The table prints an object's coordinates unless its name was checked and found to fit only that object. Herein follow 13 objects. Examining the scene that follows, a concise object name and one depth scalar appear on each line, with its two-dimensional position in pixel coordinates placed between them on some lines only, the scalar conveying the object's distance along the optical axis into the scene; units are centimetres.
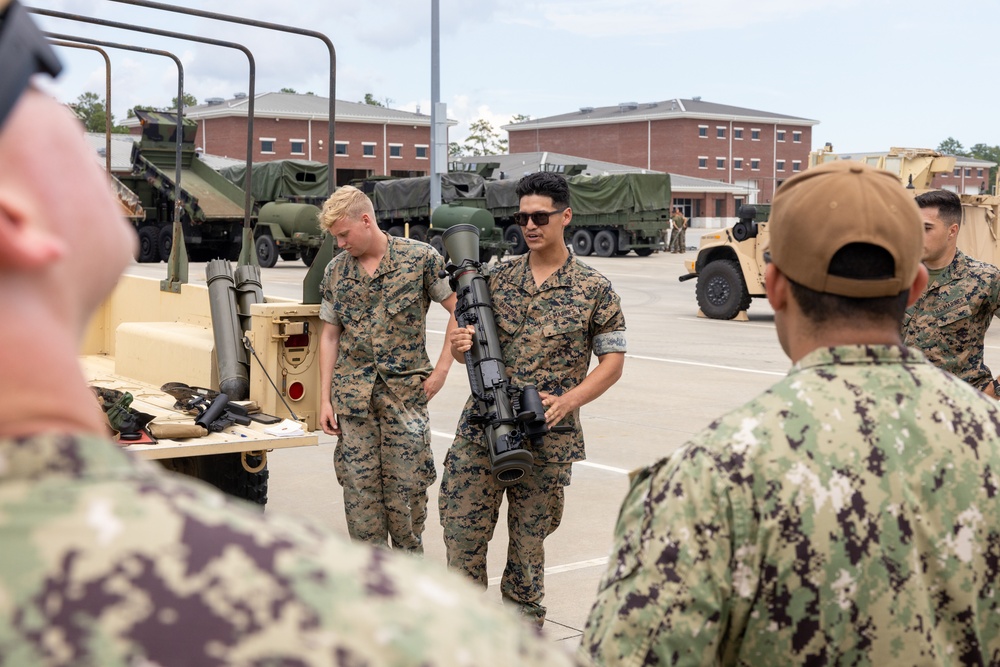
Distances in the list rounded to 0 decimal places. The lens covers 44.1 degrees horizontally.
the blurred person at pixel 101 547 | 80
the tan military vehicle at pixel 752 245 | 1747
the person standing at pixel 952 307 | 550
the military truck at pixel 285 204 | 2933
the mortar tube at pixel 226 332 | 569
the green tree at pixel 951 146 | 12031
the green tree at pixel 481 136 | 8588
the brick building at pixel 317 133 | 6425
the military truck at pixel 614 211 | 3494
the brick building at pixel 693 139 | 7600
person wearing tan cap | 169
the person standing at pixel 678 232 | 4084
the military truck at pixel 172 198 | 2616
